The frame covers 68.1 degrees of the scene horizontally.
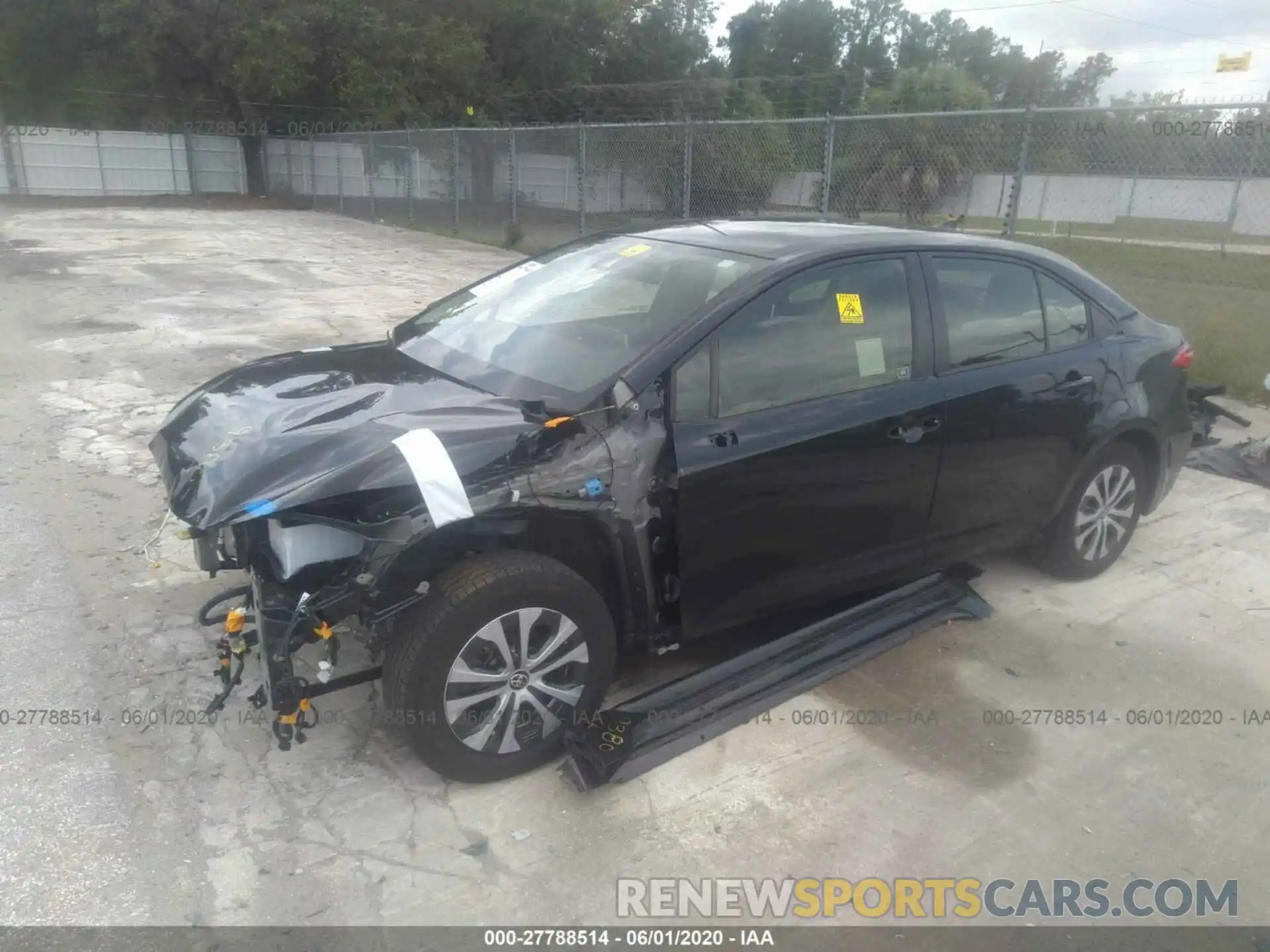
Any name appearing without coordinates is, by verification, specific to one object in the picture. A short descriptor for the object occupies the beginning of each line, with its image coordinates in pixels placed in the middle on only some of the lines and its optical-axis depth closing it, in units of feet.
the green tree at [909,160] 31.32
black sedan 9.39
